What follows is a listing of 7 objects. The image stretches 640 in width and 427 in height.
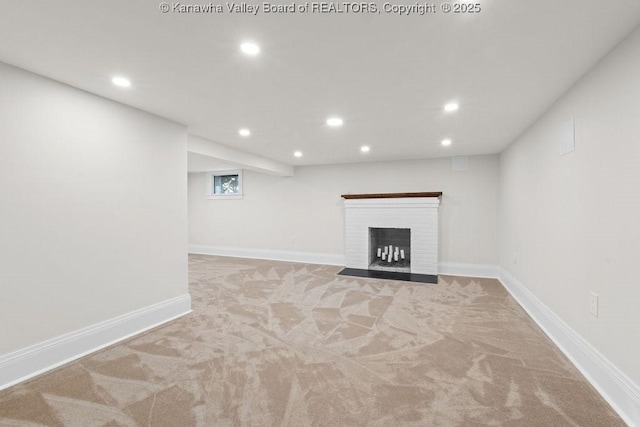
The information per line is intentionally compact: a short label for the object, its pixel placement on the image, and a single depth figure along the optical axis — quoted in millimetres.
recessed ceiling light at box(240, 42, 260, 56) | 1660
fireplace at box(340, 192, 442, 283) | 5180
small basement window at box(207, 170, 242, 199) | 7012
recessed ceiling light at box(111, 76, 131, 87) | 2107
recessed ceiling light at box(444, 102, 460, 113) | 2615
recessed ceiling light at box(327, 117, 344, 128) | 3076
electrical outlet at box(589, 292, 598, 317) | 1904
